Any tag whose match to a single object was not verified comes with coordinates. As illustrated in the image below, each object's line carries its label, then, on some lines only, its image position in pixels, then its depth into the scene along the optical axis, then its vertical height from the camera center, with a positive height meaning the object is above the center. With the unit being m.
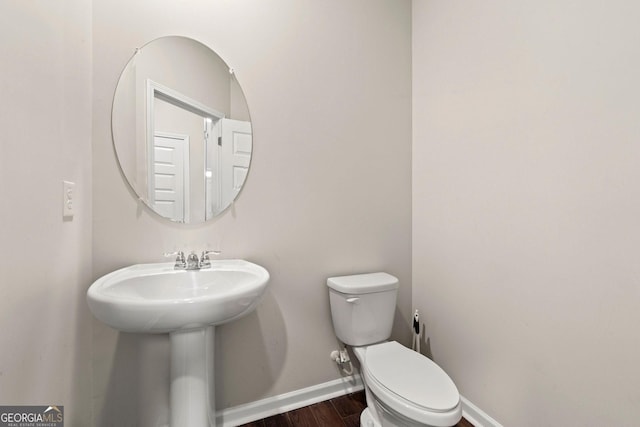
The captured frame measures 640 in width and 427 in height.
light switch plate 0.89 +0.04
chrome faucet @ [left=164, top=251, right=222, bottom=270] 1.12 -0.22
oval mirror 1.14 +0.37
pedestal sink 0.77 -0.30
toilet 0.92 -0.66
